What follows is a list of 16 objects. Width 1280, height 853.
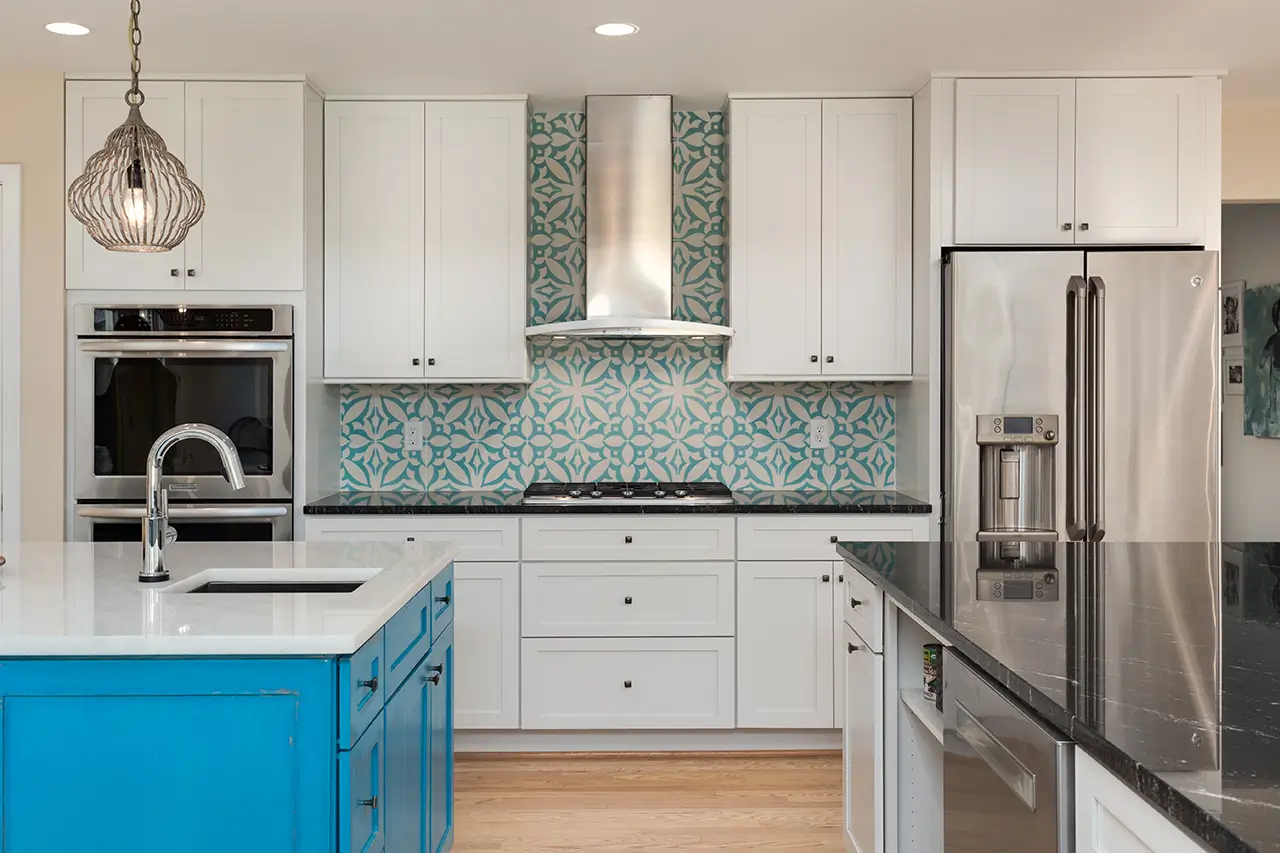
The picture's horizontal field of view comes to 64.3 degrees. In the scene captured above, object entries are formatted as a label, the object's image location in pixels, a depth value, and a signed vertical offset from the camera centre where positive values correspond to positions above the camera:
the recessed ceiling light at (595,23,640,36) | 3.23 +1.26
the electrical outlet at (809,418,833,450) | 4.33 -0.03
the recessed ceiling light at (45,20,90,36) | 3.20 +1.24
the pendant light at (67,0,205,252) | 2.17 +0.52
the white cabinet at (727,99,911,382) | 3.92 +0.77
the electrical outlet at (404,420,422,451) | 4.31 -0.05
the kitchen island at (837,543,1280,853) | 1.02 -0.34
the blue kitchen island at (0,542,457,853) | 1.69 -0.52
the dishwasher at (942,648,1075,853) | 1.30 -0.50
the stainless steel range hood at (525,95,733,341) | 3.92 +0.85
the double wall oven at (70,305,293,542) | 3.63 +0.04
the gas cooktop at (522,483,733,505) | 3.79 -0.27
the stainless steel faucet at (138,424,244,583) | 2.16 -0.18
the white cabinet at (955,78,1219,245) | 3.69 +0.96
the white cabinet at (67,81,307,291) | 3.67 +0.89
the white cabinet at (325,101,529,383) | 3.91 +0.73
